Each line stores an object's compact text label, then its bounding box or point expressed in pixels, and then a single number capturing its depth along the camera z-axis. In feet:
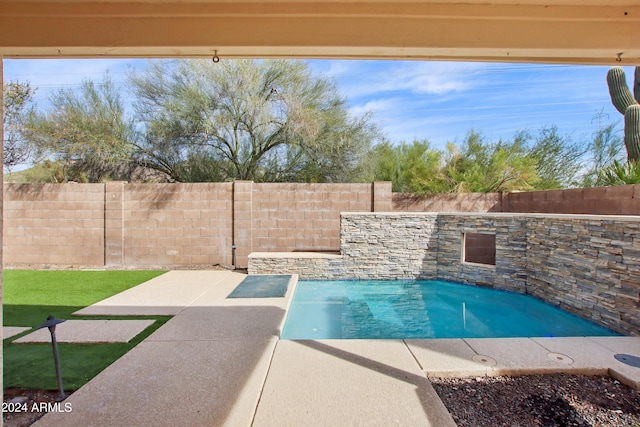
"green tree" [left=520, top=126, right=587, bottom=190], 42.60
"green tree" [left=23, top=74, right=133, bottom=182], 32.07
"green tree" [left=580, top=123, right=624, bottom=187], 42.73
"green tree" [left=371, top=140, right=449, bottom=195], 36.83
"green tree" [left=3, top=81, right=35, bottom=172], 30.94
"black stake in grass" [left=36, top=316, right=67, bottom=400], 9.28
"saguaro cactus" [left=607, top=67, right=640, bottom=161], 28.96
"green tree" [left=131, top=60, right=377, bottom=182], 33.22
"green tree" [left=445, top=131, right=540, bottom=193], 36.42
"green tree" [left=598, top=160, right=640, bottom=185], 21.82
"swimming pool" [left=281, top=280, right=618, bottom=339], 17.13
